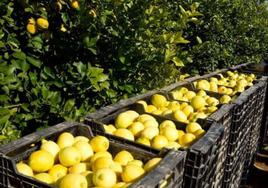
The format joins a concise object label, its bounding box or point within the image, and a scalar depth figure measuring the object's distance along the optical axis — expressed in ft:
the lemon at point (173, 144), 7.07
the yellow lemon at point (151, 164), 5.66
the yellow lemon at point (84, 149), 6.33
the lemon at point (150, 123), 7.91
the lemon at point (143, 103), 8.97
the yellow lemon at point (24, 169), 5.50
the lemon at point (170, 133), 7.46
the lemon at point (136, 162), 5.91
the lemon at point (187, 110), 9.32
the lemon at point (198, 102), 9.96
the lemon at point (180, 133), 7.58
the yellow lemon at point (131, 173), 5.53
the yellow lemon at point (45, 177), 5.58
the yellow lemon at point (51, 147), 6.07
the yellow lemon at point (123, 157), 6.11
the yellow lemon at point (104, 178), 5.29
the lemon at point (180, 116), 8.71
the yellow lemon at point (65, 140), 6.40
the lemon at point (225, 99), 10.60
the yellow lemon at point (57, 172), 5.78
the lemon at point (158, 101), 9.66
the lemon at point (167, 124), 7.89
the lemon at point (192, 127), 7.49
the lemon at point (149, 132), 7.44
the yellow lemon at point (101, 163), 5.79
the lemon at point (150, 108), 9.22
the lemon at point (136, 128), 7.72
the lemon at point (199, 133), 7.24
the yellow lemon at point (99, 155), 6.16
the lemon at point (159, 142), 7.09
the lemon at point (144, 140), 7.23
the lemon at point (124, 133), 7.29
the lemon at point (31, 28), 8.38
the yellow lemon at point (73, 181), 5.16
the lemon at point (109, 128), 7.31
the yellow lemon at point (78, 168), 5.94
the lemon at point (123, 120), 7.89
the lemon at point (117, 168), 5.83
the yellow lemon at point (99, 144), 6.41
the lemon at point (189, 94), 10.93
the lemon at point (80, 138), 6.62
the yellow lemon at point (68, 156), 6.02
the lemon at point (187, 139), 7.22
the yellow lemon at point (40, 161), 5.77
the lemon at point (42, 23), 8.45
